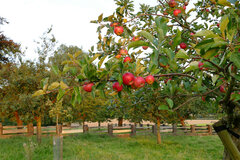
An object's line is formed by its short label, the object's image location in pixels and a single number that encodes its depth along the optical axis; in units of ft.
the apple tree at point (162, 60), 3.69
